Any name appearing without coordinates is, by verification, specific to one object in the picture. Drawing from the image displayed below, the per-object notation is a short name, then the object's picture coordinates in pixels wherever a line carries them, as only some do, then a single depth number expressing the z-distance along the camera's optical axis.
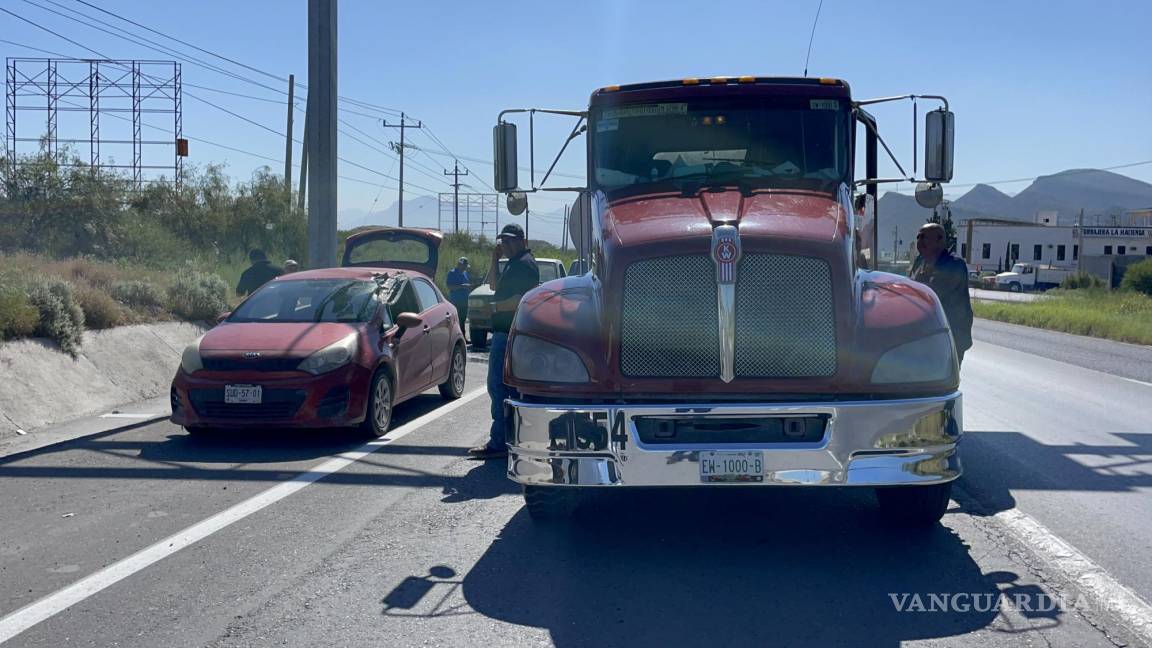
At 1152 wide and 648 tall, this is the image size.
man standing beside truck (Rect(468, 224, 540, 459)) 8.74
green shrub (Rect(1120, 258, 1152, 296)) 57.84
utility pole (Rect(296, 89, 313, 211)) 35.71
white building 104.88
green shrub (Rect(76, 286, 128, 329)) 13.16
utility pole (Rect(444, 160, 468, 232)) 89.06
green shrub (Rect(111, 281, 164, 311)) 14.80
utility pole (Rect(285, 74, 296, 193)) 39.19
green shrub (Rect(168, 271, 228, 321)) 15.53
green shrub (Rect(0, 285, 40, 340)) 11.41
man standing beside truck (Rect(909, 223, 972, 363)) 9.94
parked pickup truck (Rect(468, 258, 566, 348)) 19.92
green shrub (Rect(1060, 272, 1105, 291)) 64.69
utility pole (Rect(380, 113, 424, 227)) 72.10
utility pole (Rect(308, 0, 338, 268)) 16.66
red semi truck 5.57
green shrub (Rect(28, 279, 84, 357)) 12.01
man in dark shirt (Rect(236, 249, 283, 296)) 16.42
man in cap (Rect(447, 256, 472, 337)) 21.16
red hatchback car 9.30
